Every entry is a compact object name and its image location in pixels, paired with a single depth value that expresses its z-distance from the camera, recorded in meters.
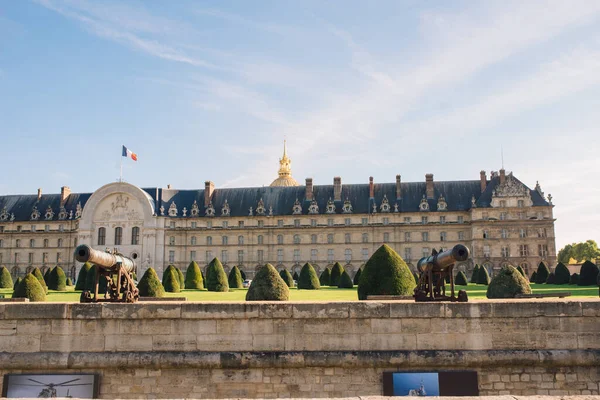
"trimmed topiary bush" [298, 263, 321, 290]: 33.91
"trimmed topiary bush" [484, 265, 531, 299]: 17.81
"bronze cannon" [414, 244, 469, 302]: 11.29
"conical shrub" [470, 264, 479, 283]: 40.72
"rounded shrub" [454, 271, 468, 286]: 37.40
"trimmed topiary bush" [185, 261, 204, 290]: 35.69
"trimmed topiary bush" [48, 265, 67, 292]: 34.97
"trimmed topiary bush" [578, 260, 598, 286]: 31.92
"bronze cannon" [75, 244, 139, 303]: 11.31
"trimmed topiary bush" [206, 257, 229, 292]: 31.80
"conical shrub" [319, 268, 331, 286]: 41.59
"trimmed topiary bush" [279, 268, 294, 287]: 38.31
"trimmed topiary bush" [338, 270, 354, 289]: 36.03
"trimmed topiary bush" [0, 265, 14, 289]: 35.50
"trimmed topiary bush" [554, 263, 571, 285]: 36.44
